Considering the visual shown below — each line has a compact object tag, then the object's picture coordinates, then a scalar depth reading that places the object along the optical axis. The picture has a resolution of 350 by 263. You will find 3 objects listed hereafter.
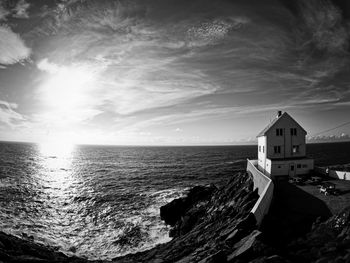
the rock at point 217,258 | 12.79
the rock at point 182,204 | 34.56
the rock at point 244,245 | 12.33
